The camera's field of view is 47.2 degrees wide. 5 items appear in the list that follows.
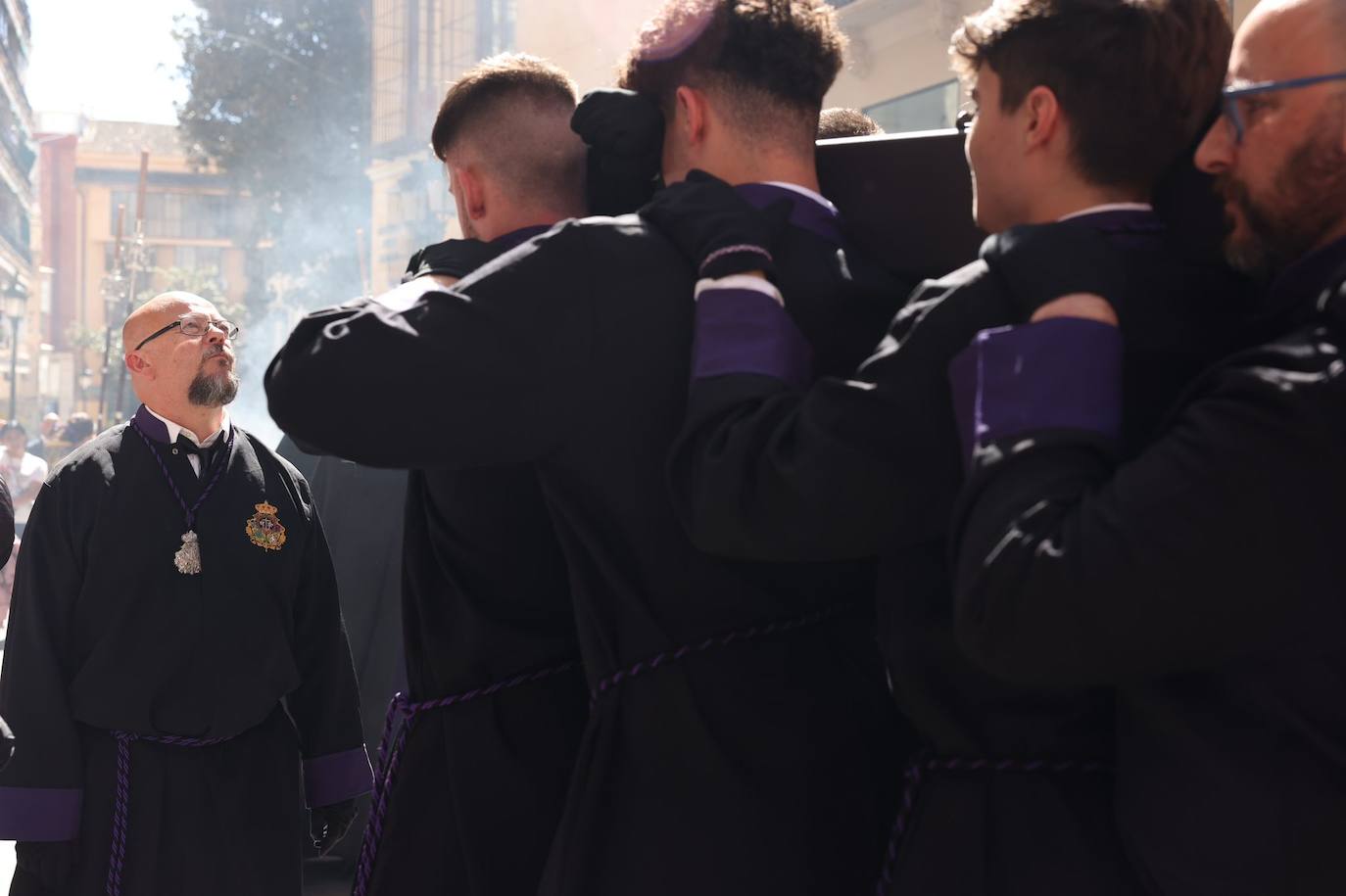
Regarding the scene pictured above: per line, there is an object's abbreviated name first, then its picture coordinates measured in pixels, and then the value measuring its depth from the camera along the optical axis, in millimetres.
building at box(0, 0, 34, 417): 40188
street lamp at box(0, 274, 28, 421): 39750
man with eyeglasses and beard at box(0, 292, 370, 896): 3932
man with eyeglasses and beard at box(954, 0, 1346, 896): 1397
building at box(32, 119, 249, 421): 59688
